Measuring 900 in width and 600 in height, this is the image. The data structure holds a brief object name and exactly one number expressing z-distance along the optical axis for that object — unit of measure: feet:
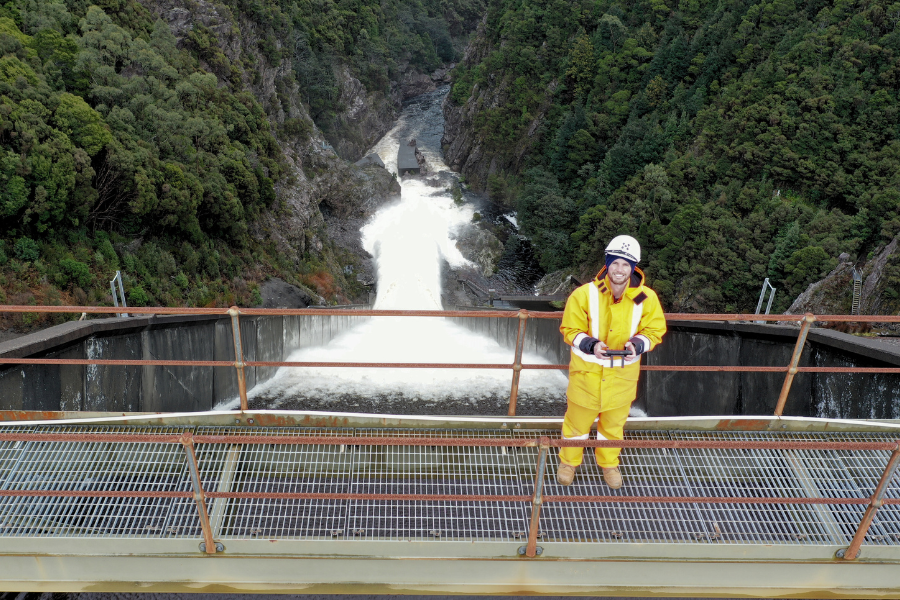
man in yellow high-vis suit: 12.25
